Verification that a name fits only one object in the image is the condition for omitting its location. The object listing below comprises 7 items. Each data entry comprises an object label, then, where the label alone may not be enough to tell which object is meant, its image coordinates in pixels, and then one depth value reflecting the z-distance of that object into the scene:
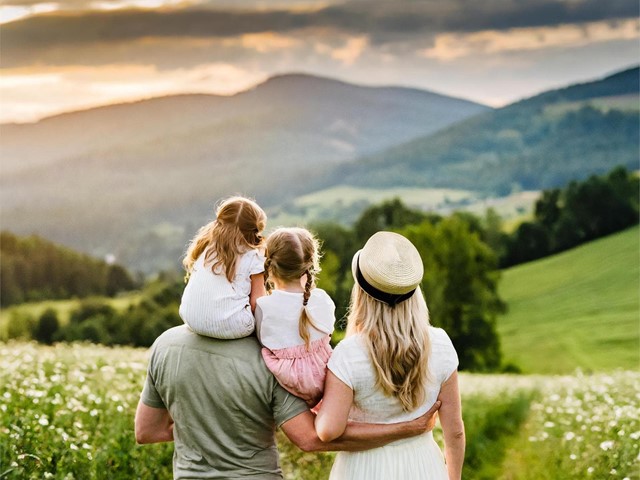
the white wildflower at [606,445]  7.02
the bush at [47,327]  43.61
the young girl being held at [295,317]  4.09
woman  4.03
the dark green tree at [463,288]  37.53
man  4.14
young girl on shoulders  4.12
